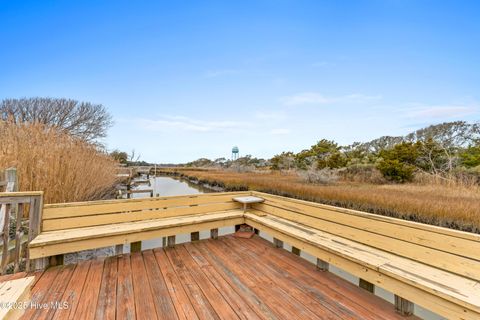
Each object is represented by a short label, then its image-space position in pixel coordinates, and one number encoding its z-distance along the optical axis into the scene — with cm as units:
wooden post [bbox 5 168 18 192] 288
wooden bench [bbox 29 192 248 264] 237
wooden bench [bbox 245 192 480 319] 145
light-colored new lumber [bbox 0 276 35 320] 84
